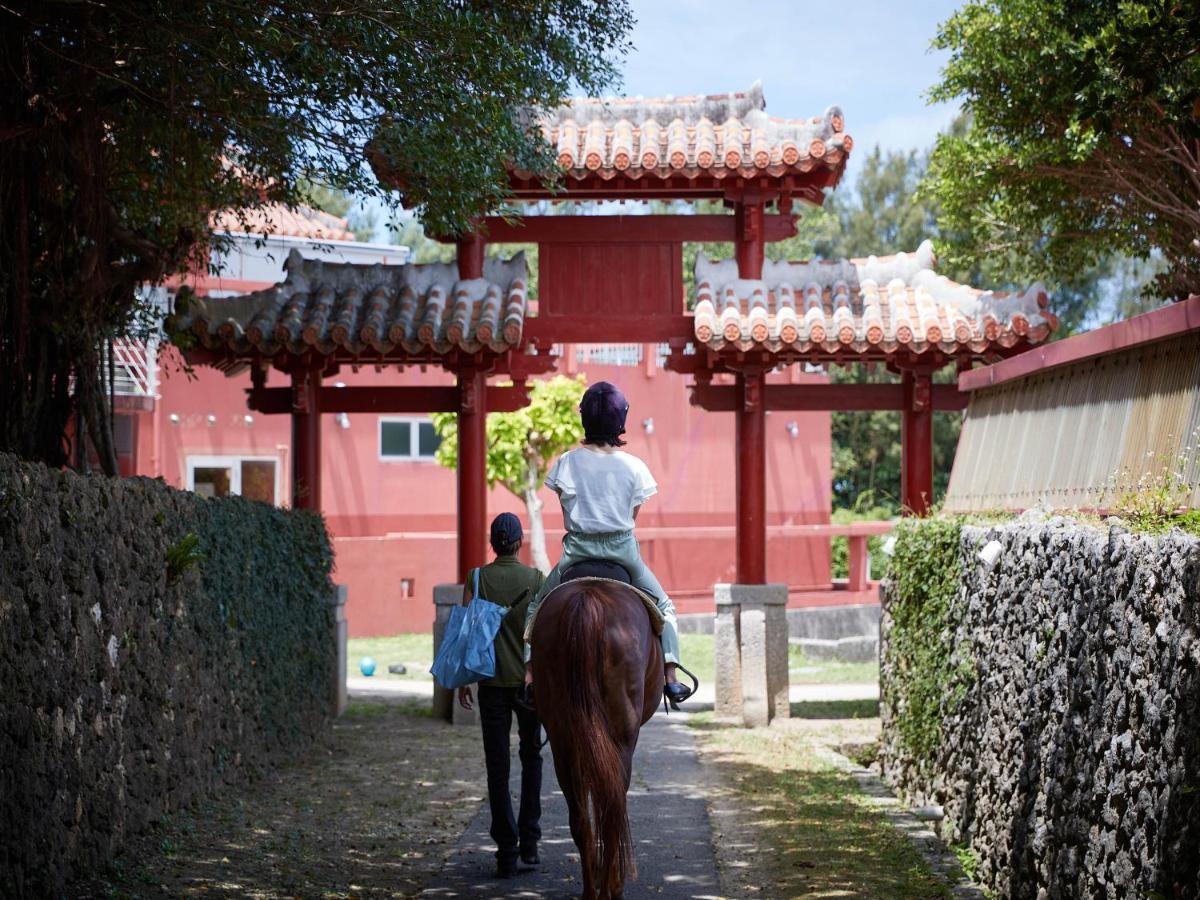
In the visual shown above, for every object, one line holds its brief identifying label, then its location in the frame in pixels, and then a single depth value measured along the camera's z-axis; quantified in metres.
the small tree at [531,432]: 25.69
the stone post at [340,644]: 15.41
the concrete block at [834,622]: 27.25
